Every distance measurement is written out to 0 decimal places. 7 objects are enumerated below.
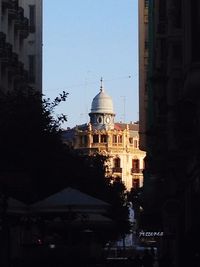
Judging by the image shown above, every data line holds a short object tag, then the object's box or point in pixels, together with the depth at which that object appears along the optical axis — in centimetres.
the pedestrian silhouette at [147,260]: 4278
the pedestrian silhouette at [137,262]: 4152
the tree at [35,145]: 3384
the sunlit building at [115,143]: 17138
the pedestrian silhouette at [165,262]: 4141
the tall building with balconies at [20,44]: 6456
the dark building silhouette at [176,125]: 3284
